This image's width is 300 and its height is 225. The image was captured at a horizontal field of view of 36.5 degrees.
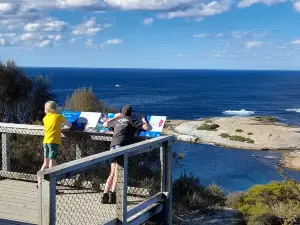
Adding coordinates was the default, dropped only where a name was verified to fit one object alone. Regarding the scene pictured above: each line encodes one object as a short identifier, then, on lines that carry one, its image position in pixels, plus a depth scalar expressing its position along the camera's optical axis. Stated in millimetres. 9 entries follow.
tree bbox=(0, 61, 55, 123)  21448
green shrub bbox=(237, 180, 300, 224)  11949
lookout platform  4676
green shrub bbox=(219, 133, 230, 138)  49500
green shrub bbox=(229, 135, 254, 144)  47134
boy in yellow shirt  7298
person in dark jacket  6867
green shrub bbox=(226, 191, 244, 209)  13422
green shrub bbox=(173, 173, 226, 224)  10094
